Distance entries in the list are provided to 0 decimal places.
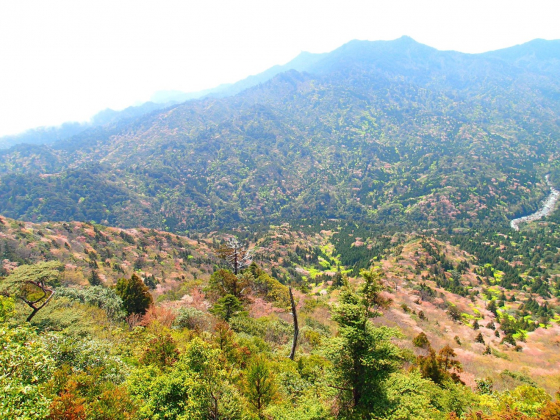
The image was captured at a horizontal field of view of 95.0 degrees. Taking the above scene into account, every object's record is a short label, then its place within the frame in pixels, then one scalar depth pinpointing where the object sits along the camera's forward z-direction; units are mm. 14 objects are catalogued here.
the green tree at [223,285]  38906
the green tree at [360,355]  14805
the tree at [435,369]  25531
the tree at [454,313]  56031
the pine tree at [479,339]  45750
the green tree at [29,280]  20688
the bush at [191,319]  30125
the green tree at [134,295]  33156
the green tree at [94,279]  48266
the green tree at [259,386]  16438
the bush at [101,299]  30922
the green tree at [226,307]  33812
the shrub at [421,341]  36625
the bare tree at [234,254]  39500
